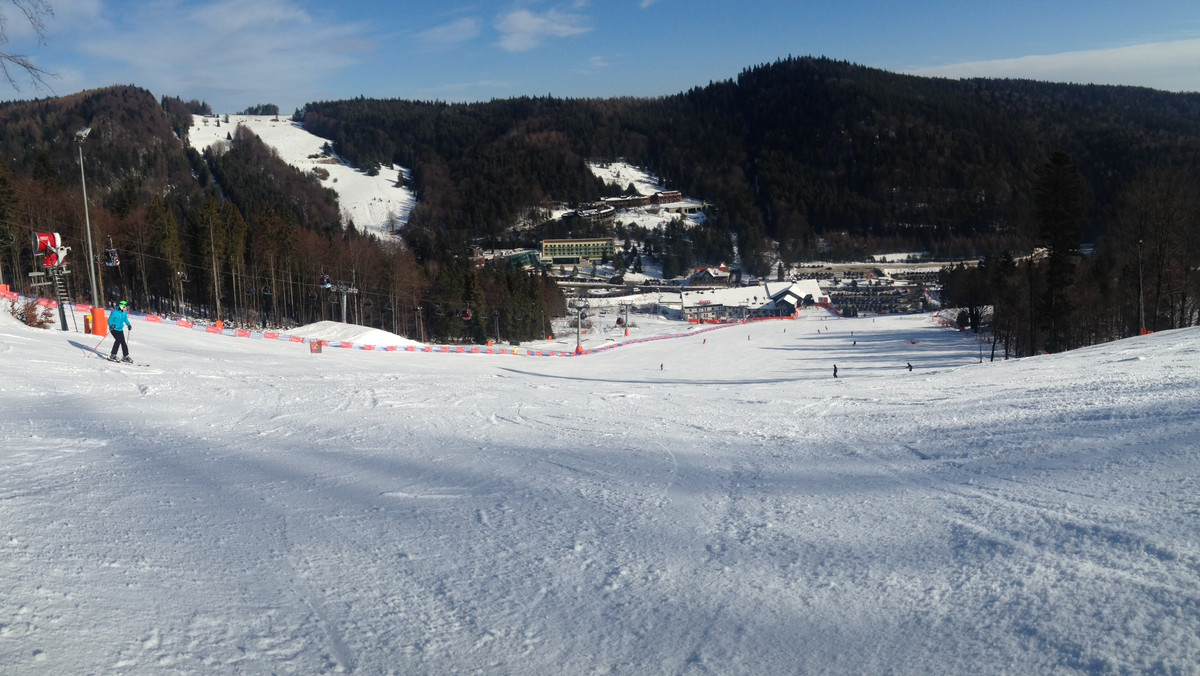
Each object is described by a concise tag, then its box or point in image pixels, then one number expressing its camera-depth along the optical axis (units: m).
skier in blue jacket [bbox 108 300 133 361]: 14.91
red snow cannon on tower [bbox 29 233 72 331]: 21.98
